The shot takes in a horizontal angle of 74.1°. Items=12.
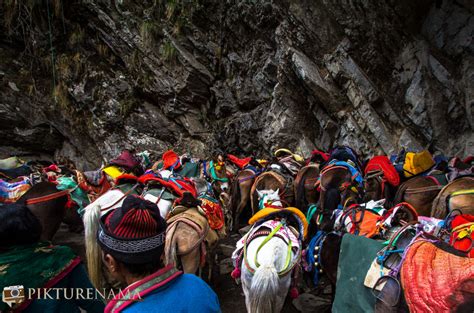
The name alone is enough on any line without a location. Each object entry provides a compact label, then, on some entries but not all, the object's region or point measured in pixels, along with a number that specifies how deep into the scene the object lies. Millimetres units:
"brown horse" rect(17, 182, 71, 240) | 4205
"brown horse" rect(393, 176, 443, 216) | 4121
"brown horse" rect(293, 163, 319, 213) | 5621
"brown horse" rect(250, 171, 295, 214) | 5789
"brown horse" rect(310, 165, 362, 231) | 4688
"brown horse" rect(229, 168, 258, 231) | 6477
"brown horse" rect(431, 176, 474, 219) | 3104
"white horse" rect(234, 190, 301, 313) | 2541
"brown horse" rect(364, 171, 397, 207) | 4855
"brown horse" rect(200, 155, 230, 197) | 6808
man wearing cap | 1194
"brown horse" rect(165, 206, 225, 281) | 3110
